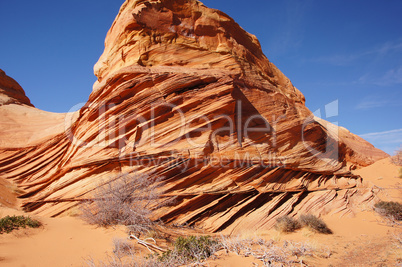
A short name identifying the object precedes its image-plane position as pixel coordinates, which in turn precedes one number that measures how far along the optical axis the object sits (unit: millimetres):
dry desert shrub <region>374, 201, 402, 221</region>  9336
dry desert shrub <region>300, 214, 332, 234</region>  8547
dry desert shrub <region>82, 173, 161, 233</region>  7125
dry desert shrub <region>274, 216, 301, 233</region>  8516
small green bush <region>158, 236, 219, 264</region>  5075
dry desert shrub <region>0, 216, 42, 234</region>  5941
